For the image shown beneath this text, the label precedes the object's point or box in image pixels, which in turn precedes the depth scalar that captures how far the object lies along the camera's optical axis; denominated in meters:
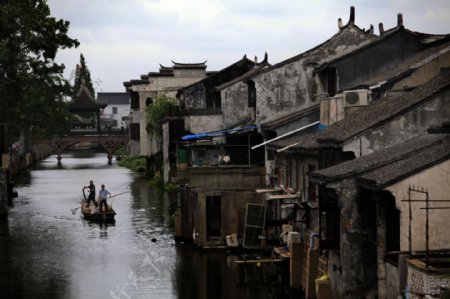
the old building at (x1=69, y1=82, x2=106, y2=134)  151.30
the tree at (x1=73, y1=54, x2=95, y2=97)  182.75
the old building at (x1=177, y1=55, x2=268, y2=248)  43.28
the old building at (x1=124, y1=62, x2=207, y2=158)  96.50
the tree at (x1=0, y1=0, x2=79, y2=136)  75.31
